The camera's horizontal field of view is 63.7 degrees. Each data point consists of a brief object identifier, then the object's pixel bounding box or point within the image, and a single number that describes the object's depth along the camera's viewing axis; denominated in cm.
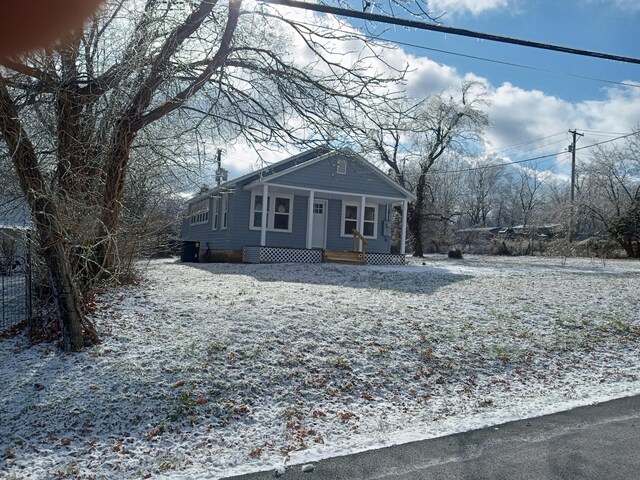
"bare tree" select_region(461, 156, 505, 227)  6050
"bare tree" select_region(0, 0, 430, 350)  632
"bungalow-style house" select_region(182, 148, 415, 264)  1831
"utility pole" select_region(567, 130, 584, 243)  3356
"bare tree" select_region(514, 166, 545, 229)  6500
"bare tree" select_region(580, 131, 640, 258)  3397
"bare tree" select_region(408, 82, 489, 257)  2856
